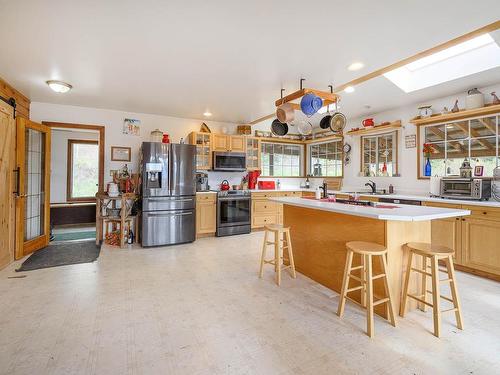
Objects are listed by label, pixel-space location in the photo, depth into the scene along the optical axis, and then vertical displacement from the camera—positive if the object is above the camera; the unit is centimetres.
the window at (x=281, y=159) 627 +70
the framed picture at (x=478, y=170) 350 +27
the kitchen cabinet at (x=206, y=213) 486 -50
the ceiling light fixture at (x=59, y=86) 337 +130
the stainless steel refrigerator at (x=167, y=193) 421 -11
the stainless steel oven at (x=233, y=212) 498 -49
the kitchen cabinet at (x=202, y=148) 516 +78
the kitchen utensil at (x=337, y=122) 306 +79
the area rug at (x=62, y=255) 339 -103
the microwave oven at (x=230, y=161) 526 +53
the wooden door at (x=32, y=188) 354 -5
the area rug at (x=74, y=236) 488 -100
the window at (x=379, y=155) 465 +64
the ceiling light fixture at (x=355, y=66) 290 +140
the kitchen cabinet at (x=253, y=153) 573 +77
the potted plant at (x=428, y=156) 410 +54
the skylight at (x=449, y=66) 304 +162
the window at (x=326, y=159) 582 +69
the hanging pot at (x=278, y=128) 334 +78
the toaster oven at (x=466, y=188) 315 +2
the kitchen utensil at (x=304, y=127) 334 +79
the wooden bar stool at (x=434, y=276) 187 -67
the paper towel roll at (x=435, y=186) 367 +5
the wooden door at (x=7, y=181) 319 +4
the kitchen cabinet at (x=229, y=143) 534 +93
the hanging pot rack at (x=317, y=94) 286 +105
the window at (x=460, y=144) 349 +66
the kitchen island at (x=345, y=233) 213 -42
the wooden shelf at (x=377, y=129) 439 +108
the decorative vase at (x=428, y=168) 409 +34
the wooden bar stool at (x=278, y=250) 279 -70
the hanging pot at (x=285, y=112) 312 +91
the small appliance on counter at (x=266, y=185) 593 +6
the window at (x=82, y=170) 655 +39
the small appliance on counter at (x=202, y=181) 530 +11
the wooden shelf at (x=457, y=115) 330 +104
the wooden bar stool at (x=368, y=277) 190 -69
